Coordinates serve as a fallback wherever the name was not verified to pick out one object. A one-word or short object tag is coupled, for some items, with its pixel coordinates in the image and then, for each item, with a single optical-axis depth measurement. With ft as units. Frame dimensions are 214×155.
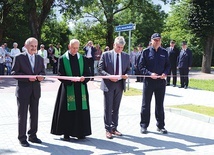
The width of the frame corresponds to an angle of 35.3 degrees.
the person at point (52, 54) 75.99
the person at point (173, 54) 53.31
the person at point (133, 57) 67.00
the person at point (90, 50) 62.75
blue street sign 43.58
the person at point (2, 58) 62.28
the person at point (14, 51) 65.41
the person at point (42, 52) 66.47
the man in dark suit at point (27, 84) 20.51
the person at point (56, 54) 75.41
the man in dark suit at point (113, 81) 23.20
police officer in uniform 24.36
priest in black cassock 21.76
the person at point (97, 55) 67.54
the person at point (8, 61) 65.21
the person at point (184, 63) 51.06
